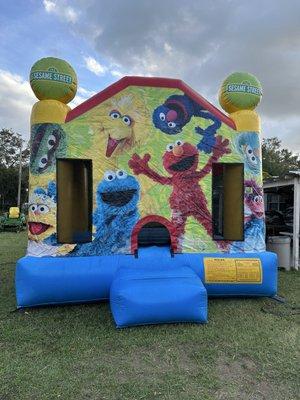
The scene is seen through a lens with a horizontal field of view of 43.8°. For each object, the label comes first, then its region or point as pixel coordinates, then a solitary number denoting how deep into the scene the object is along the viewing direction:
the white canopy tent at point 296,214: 8.51
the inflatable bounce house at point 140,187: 5.31
